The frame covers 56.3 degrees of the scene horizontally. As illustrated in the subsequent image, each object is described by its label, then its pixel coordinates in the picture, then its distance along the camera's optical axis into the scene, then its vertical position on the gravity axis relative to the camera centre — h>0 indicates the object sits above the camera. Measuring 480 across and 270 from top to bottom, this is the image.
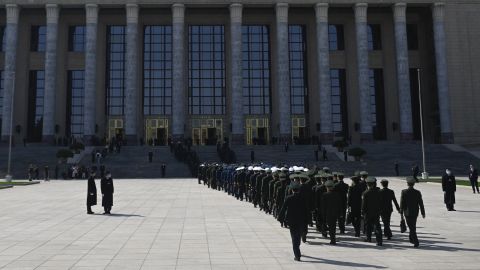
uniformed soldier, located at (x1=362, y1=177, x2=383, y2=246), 10.38 -0.98
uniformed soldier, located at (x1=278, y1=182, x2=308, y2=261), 8.83 -1.02
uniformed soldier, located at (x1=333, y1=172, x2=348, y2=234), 11.77 -0.82
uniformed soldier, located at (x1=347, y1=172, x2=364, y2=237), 11.52 -0.99
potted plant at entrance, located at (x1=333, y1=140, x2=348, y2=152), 44.72 +1.77
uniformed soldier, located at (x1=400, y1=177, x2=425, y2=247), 10.14 -1.02
